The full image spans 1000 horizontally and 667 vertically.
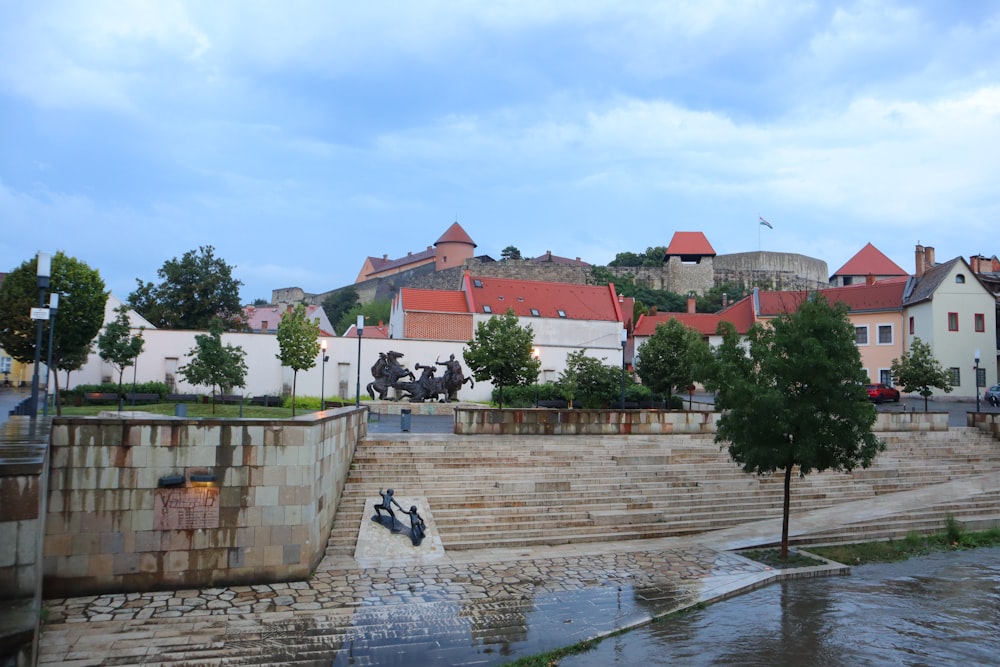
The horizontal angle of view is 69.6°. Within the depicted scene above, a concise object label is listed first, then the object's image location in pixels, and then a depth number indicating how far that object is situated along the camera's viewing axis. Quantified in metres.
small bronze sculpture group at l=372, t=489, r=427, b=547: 13.90
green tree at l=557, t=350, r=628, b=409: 34.03
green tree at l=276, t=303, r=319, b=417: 36.22
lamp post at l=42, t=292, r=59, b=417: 15.59
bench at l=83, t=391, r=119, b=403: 32.31
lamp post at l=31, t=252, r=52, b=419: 12.84
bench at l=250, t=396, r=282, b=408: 36.78
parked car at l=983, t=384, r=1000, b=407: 38.44
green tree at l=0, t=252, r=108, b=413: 23.62
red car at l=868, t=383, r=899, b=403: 41.47
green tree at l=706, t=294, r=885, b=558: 13.61
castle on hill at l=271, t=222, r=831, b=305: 86.75
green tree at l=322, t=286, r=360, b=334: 97.19
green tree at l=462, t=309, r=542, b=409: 31.62
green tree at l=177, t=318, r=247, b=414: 30.84
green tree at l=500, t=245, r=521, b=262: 112.56
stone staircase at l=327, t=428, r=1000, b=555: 15.43
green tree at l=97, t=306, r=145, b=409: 31.28
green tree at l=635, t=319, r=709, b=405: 34.44
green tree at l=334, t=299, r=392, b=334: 80.73
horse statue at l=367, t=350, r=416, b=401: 35.78
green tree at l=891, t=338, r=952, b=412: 36.19
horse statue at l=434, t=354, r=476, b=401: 35.81
